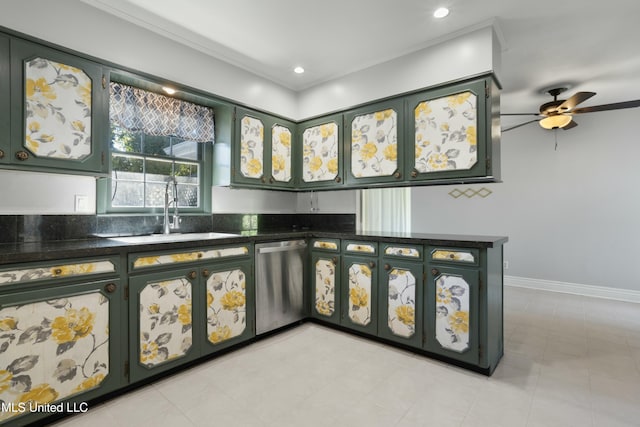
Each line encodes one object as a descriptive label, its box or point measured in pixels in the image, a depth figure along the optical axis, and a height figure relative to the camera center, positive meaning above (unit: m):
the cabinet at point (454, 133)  2.34 +0.64
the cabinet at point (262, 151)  2.96 +0.64
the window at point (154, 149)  2.39 +0.57
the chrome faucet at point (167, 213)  2.64 +0.00
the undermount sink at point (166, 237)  2.27 -0.19
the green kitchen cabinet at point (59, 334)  1.52 -0.64
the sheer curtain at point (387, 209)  4.24 +0.07
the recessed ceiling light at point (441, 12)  2.17 +1.42
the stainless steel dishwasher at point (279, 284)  2.75 -0.65
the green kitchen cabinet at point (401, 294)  2.44 -0.65
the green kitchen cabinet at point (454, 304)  2.19 -0.66
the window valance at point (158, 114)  2.31 +0.81
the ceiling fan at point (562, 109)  3.00 +1.11
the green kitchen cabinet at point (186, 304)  1.98 -0.65
